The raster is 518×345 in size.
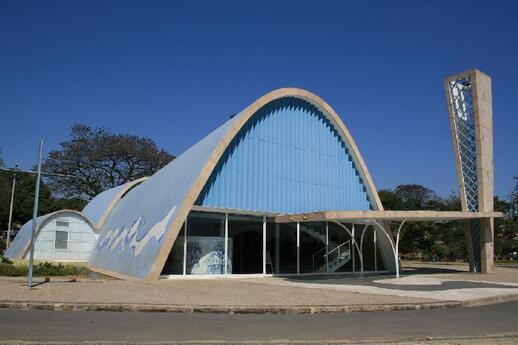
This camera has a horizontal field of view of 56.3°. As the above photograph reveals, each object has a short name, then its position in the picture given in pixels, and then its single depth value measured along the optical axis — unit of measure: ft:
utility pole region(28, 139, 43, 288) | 54.30
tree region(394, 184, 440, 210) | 309.22
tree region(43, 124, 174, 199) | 206.69
